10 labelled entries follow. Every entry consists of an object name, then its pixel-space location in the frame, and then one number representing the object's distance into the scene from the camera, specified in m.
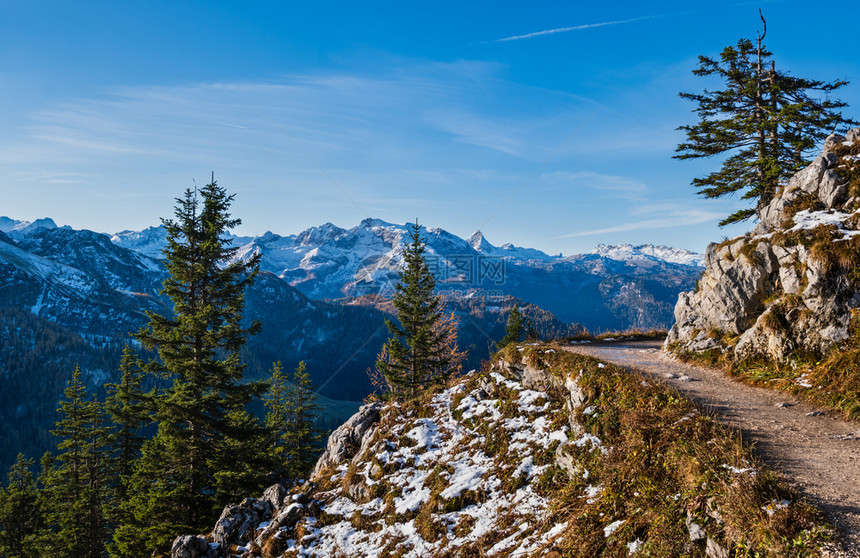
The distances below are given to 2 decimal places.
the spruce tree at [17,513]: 43.41
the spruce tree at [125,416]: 31.83
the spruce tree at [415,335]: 32.53
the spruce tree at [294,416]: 37.47
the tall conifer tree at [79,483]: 33.75
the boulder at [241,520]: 14.41
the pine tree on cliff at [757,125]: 20.77
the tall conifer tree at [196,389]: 19.91
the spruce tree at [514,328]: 52.16
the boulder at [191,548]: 13.95
